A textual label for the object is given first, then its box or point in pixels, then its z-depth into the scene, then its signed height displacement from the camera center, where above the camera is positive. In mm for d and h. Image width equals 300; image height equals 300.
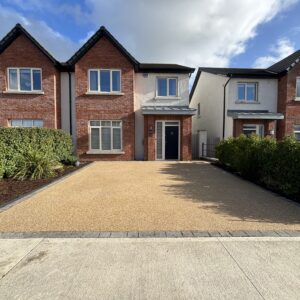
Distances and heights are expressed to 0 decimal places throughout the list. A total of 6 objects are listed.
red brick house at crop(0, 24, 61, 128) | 14805 +3456
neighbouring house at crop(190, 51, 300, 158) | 16059 +2501
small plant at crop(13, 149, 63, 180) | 8961 -1046
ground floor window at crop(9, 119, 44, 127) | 15241 +961
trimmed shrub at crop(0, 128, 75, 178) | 8703 -285
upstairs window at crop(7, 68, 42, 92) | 14953 +3625
